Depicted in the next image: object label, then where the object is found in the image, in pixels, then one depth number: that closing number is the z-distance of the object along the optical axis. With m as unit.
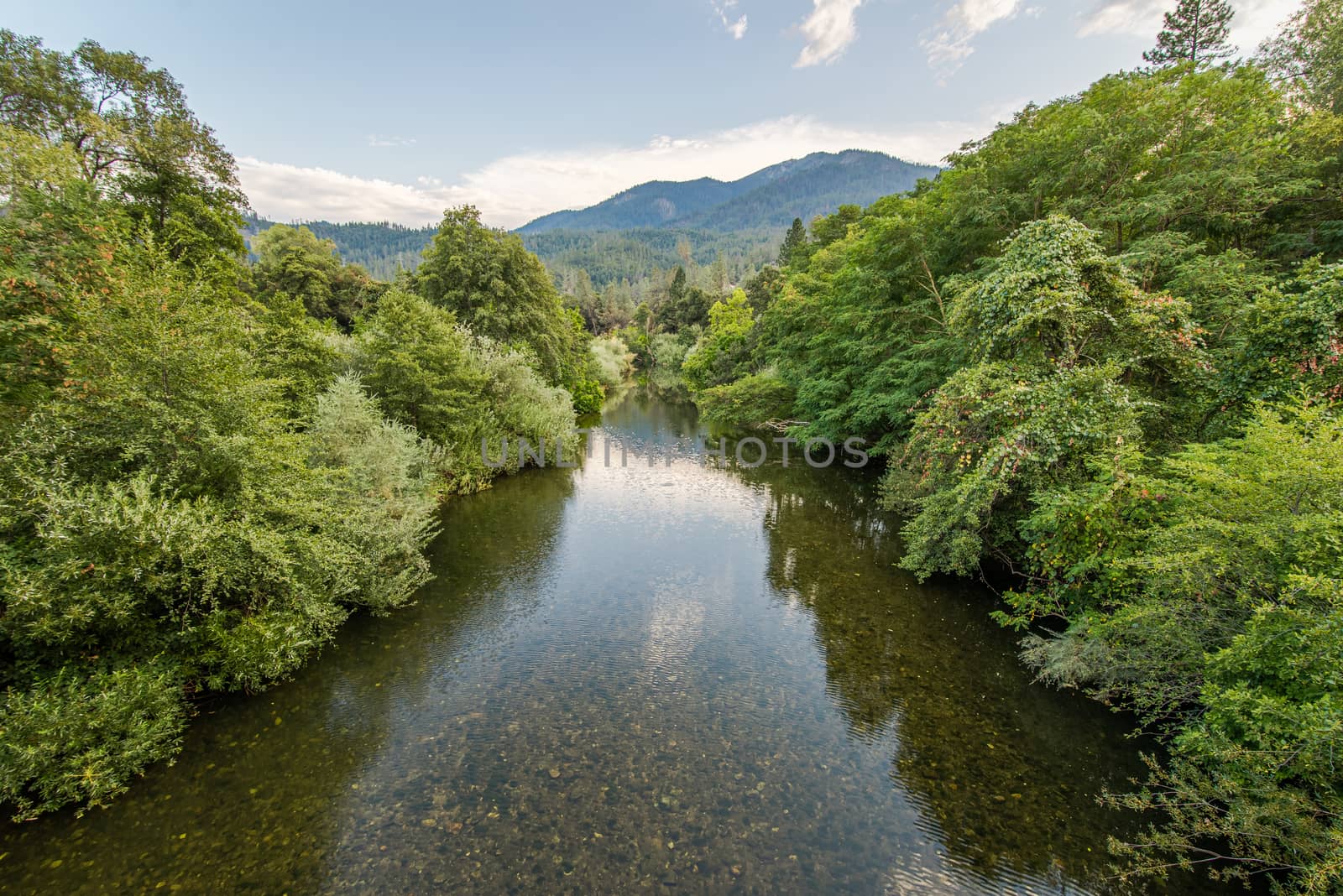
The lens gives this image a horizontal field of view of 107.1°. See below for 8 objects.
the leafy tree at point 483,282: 28.67
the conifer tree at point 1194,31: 18.02
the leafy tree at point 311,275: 40.38
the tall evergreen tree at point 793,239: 53.78
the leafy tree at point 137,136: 13.65
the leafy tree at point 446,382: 19.30
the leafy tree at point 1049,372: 9.14
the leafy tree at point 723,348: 43.41
